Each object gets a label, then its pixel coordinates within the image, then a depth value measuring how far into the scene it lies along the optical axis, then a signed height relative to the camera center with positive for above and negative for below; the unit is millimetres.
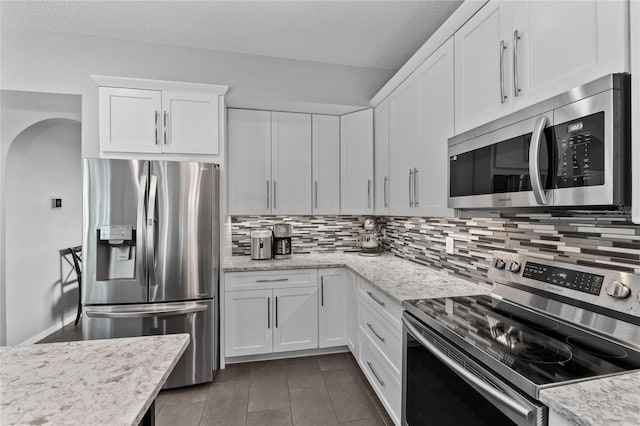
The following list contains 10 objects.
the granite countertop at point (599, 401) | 716 -463
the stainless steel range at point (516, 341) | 945 -462
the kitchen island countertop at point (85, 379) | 693 -439
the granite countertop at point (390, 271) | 1846 -453
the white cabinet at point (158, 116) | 2525 +781
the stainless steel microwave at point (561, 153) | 944 +212
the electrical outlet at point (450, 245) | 2240 -233
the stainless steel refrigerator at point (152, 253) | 2277 -302
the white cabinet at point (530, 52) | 985 +612
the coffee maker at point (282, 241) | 3074 -281
